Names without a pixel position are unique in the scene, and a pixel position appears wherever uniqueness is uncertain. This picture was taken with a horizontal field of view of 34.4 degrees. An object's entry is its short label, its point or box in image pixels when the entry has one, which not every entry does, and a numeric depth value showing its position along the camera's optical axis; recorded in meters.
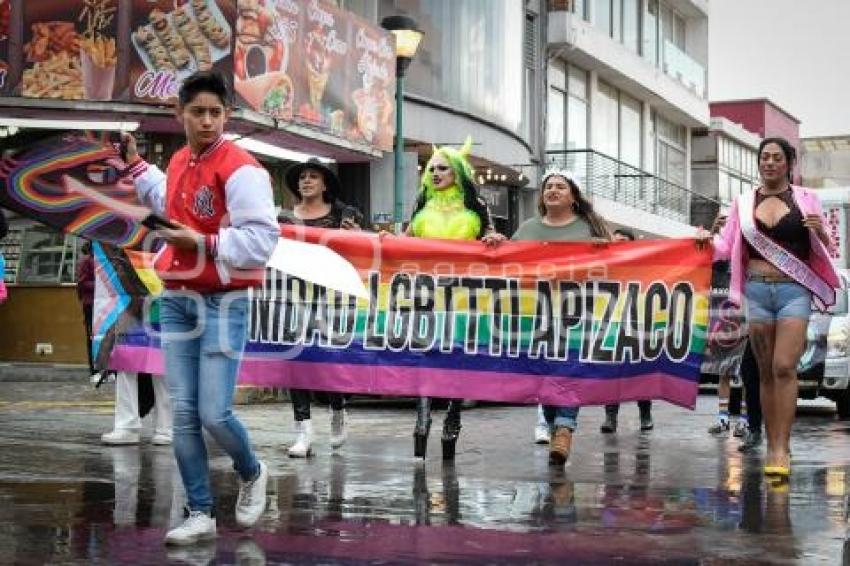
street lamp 18.08
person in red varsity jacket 5.53
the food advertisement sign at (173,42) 18.61
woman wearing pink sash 8.25
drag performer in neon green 9.15
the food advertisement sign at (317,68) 19.36
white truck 14.67
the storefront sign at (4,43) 18.48
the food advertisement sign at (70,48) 18.53
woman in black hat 9.46
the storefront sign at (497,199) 30.31
